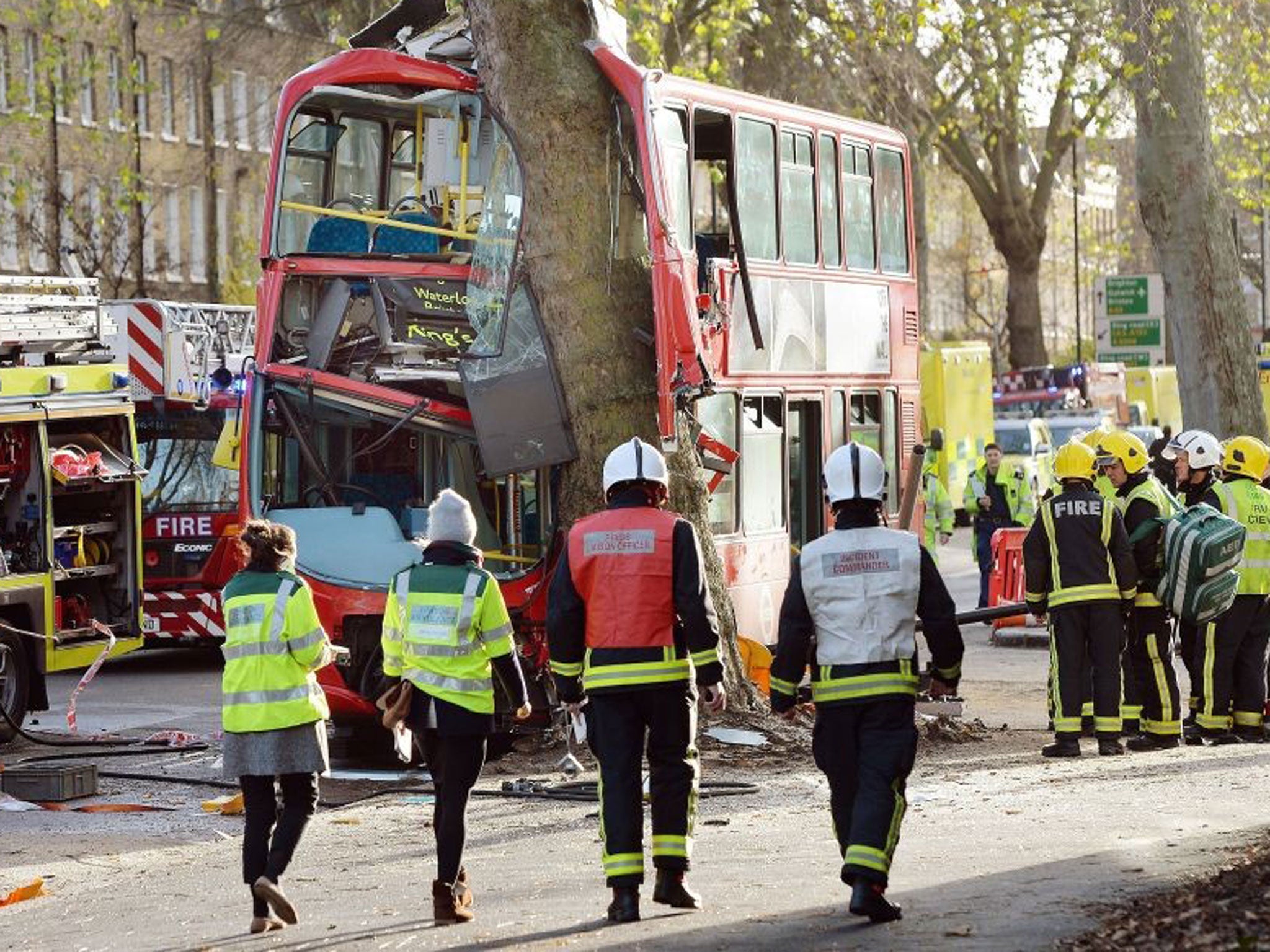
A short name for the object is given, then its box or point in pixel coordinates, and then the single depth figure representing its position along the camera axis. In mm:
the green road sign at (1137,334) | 45375
